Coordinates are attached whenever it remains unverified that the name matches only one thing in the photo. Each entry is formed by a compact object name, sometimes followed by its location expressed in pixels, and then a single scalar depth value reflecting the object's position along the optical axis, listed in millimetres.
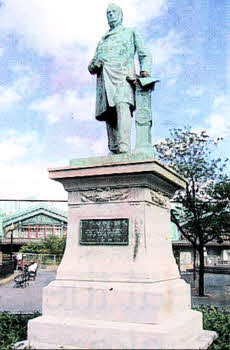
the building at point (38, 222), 44688
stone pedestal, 5320
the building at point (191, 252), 39844
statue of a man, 6445
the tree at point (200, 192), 17625
